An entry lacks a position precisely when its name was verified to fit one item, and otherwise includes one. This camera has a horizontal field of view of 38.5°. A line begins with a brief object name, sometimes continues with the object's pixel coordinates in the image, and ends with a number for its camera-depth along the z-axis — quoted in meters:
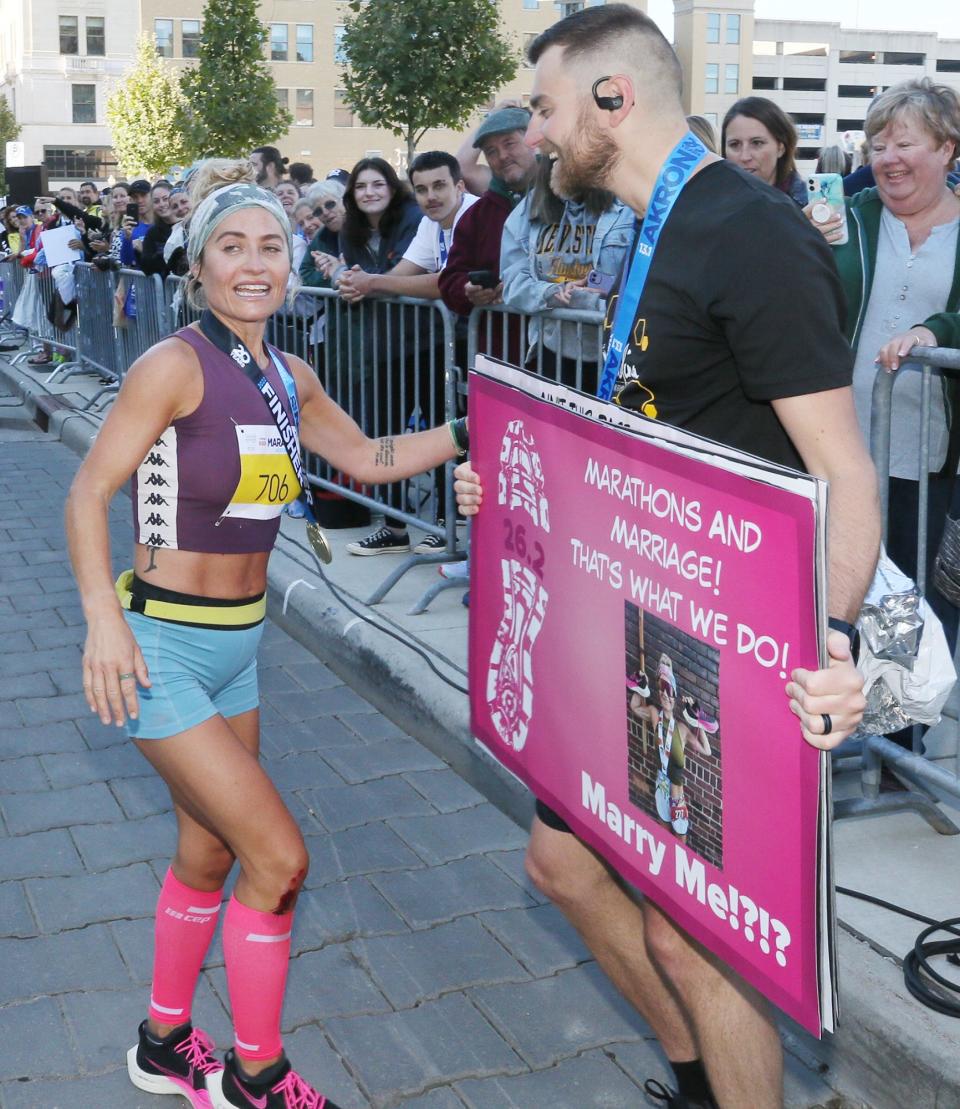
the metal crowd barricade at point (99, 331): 13.57
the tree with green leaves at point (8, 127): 82.50
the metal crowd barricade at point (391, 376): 6.71
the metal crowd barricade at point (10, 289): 20.44
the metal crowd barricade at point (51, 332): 16.05
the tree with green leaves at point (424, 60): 47.19
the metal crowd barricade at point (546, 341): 5.49
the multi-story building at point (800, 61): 108.75
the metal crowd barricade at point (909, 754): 3.94
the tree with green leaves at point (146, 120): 67.19
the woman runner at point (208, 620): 2.81
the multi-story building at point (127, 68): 77.50
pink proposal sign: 2.02
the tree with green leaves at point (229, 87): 54.91
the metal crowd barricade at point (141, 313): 11.48
